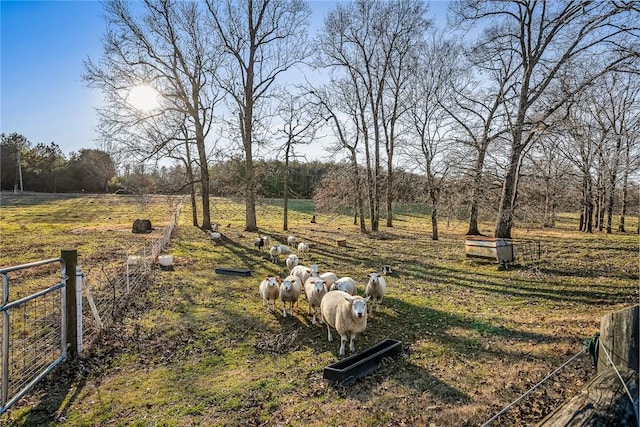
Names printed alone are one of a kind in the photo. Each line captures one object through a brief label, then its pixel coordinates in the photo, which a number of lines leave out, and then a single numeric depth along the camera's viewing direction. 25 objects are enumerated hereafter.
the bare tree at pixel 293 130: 29.73
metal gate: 4.77
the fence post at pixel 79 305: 6.66
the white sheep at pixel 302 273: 11.02
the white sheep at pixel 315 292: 8.87
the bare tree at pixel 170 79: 22.86
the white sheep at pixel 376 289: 9.59
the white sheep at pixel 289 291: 9.32
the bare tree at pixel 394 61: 27.64
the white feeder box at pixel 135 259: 13.77
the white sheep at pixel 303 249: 19.33
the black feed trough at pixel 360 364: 5.90
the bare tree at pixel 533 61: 12.92
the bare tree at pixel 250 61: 25.66
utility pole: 57.91
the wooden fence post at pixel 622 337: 2.71
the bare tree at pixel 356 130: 29.59
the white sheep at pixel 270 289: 9.73
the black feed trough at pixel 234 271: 14.10
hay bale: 27.14
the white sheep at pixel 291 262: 14.84
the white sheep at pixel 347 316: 7.11
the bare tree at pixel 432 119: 23.81
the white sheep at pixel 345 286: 9.42
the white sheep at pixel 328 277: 10.38
